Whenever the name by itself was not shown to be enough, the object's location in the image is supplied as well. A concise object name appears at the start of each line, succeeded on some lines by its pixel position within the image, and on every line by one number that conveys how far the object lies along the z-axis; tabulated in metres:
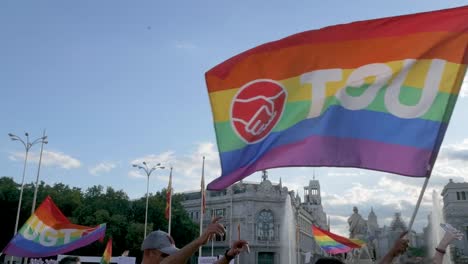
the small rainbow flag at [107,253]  15.88
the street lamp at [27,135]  36.53
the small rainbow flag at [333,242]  19.97
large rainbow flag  5.07
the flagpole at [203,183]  35.80
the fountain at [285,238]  74.12
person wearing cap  3.46
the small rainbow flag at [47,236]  13.72
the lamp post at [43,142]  37.47
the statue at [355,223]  25.03
